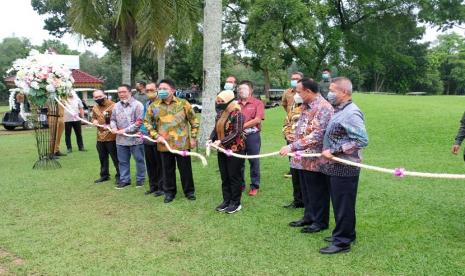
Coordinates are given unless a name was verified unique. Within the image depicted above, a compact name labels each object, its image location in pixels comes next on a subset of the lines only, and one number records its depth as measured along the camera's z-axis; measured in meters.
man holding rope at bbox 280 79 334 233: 4.96
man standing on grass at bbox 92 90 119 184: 8.06
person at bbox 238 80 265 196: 6.77
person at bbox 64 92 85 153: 11.90
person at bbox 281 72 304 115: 7.09
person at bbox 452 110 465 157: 5.24
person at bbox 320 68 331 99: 8.47
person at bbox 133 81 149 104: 9.54
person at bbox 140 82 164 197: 7.12
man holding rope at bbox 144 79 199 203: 6.61
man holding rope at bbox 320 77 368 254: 4.34
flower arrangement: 9.16
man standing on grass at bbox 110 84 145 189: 7.54
